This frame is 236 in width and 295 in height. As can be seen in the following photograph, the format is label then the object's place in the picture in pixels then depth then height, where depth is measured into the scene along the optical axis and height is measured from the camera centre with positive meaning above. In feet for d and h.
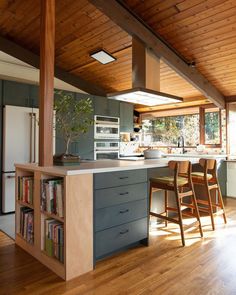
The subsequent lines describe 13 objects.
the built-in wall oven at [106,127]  16.93 +1.62
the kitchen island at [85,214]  6.64 -1.97
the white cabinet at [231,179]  16.19 -2.01
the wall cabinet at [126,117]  19.23 +2.64
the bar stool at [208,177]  10.62 -1.32
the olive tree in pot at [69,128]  7.91 +0.71
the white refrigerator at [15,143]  12.46 +0.35
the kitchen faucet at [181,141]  19.66 +0.68
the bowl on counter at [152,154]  11.91 -0.23
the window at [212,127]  17.69 +1.66
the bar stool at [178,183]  8.96 -1.34
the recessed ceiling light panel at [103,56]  14.10 +5.61
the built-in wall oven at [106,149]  16.92 -0.01
